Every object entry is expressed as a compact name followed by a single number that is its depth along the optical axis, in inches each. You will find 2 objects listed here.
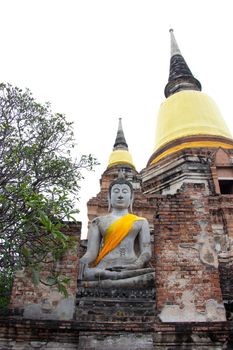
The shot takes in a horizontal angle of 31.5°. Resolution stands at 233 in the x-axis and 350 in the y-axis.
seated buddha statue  221.5
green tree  198.2
